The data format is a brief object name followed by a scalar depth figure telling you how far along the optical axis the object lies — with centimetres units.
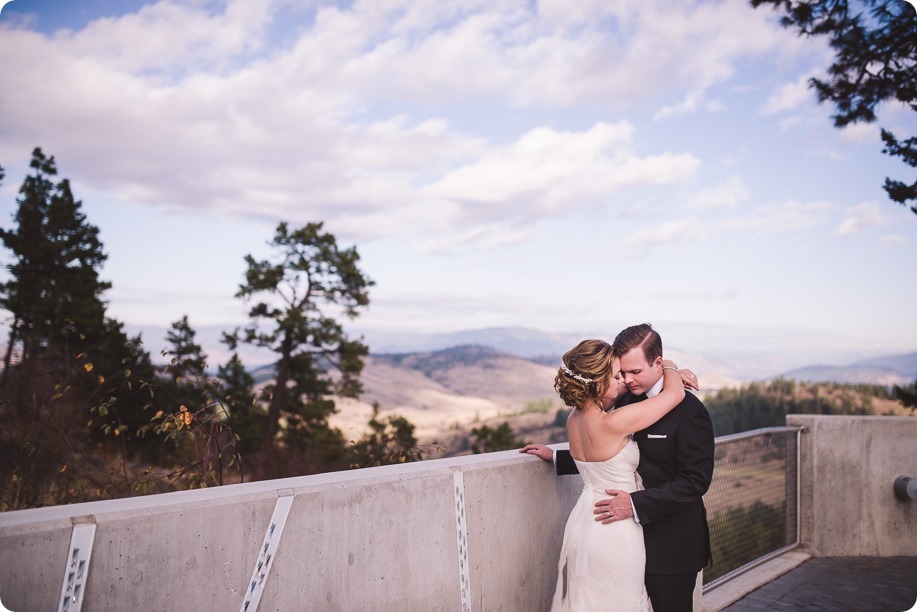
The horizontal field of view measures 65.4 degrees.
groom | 364
